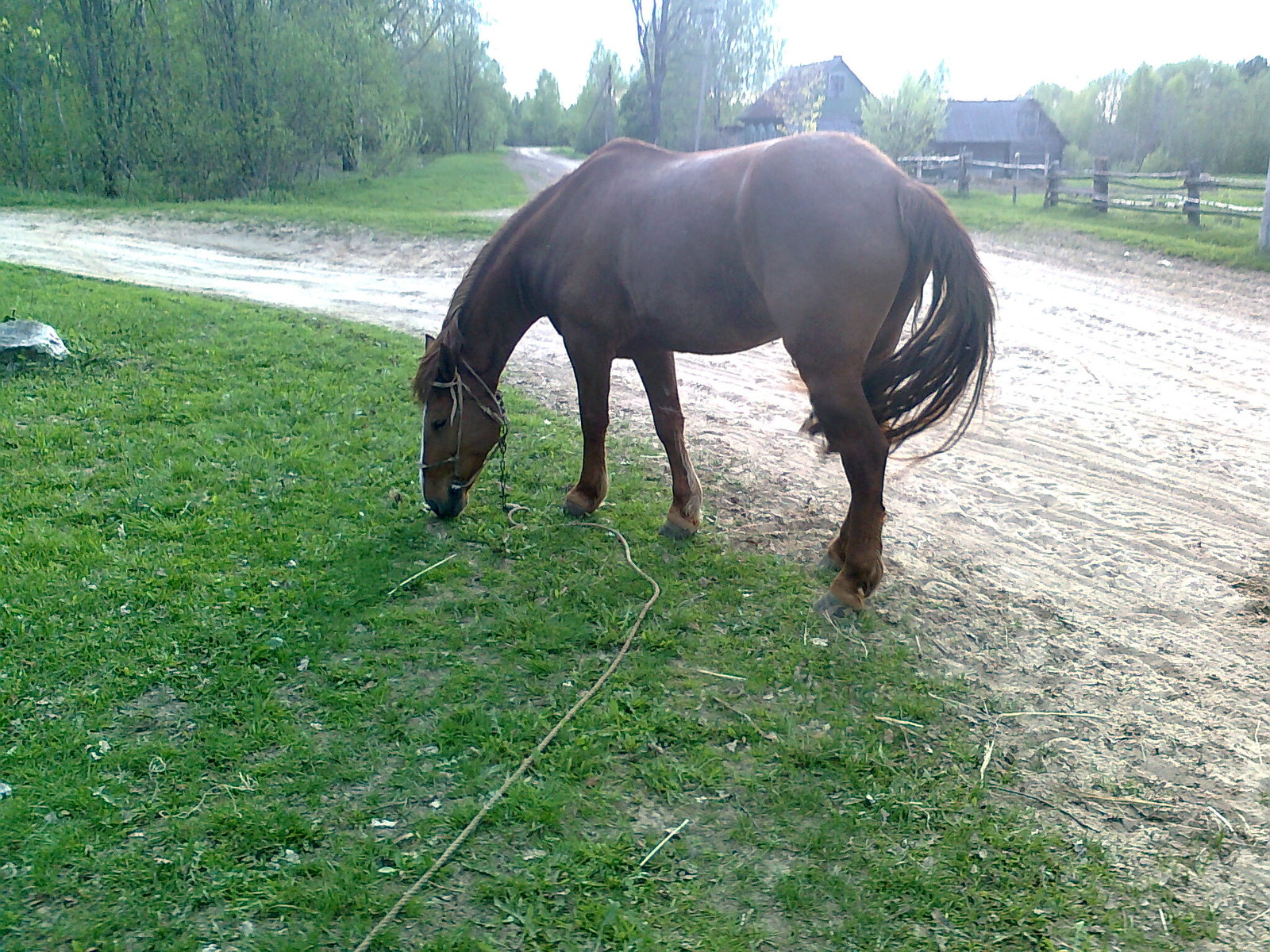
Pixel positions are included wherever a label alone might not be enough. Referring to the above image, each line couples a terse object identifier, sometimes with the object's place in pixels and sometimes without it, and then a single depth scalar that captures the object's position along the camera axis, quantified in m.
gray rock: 6.84
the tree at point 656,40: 25.89
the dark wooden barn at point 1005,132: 37.44
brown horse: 3.41
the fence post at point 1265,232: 11.44
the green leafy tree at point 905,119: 26.48
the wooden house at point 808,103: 29.70
